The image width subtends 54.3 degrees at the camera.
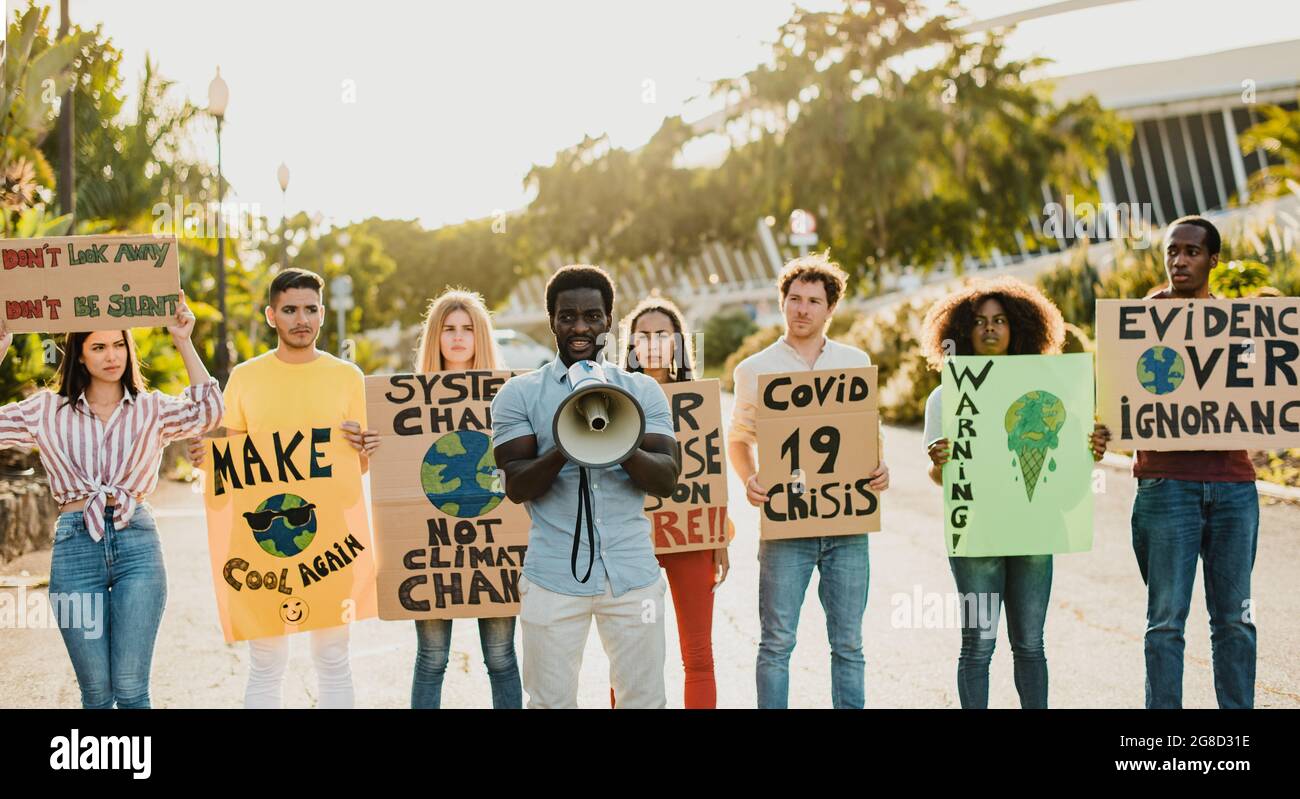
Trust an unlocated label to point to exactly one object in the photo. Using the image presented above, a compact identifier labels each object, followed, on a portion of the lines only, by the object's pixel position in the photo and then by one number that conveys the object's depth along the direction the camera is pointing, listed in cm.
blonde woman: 509
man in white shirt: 505
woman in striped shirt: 462
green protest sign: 520
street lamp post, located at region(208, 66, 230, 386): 1791
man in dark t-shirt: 507
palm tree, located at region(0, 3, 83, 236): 1221
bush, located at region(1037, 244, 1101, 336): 2064
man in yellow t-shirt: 502
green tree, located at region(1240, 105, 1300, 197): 2284
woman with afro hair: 502
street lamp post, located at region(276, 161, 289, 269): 2558
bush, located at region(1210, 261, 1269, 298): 994
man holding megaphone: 382
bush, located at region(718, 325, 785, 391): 2830
